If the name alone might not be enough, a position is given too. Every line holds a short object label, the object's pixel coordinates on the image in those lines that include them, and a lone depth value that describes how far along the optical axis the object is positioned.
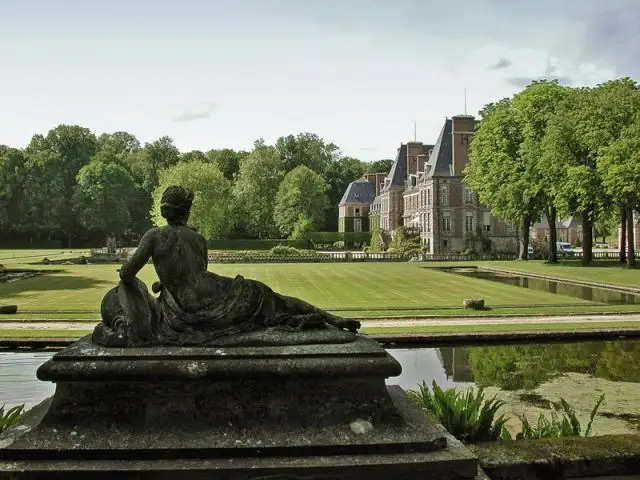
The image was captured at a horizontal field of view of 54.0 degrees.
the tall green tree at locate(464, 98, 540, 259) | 51.50
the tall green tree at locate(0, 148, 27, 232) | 86.00
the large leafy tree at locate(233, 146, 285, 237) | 93.81
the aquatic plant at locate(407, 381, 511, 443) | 8.16
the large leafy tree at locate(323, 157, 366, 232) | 110.31
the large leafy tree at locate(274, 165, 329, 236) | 89.88
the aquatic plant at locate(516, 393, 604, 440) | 7.99
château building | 73.88
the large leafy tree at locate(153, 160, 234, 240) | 70.94
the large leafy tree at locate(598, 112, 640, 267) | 39.00
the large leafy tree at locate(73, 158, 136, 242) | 86.12
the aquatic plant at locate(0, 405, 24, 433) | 7.52
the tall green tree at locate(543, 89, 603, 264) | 43.34
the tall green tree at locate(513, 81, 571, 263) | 49.31
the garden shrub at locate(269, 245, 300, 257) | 64.93
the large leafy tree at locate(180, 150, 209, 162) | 106.44
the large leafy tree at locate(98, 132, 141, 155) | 121.38
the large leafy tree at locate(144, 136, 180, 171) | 105.97
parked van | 66.52
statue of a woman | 6.95
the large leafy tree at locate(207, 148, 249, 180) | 111.88
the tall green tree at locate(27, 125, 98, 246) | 88.81
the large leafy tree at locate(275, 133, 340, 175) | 114.56
